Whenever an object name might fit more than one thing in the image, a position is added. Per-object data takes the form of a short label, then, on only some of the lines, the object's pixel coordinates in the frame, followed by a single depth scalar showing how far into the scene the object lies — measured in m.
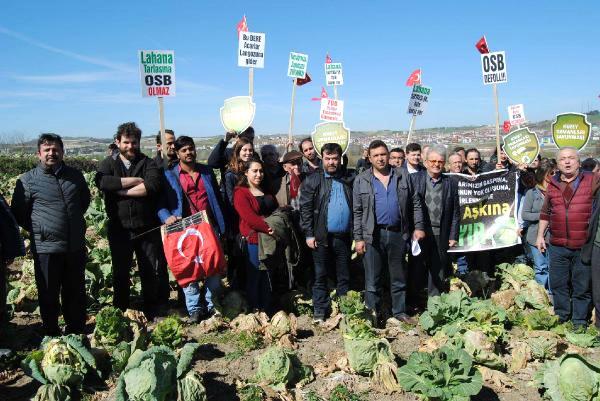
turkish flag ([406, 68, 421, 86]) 11.50
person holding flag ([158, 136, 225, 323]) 5.78
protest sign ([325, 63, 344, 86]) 11.84
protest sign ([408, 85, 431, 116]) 10.83
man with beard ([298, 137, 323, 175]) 7.76
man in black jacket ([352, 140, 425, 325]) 5.86
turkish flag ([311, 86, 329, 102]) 13.08
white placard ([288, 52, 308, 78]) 10.33
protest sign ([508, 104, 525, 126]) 13.16
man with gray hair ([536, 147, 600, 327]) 5.82
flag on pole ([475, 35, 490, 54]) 9.09
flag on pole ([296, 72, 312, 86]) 11.27
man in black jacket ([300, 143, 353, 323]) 6.00
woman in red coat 5.82
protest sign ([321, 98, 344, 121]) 10.38
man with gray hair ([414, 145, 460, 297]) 6.48
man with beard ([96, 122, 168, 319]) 5.68
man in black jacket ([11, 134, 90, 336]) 5.18
